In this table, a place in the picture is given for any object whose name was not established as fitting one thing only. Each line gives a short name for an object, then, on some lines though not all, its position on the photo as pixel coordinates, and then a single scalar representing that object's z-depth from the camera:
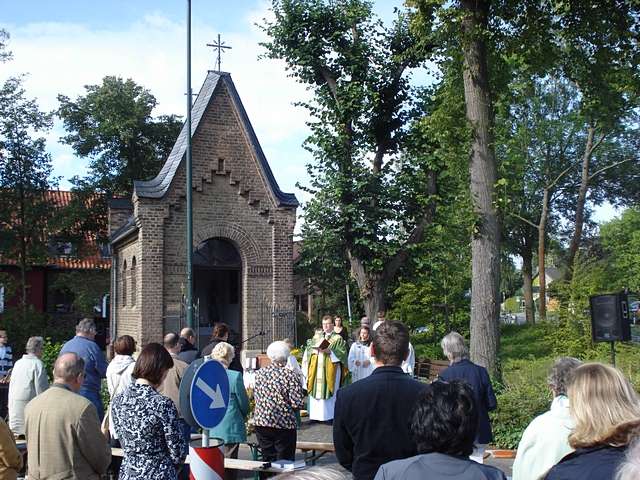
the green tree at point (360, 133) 20.03
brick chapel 19.88
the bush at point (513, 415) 10.47
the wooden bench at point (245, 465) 6.75
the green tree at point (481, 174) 11.89
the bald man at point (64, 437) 4.84
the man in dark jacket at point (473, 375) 6.78
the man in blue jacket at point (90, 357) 8.21
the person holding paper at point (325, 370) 11.52
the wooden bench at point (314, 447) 8.16
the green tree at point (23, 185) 27.95
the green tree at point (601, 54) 11.98
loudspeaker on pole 12.56
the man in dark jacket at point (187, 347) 9.19
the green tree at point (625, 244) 44.25
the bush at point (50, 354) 17.46
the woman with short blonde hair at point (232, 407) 7.23
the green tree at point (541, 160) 38.78
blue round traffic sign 5.75
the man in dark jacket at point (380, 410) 4.31
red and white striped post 5.73
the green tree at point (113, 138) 35.59
